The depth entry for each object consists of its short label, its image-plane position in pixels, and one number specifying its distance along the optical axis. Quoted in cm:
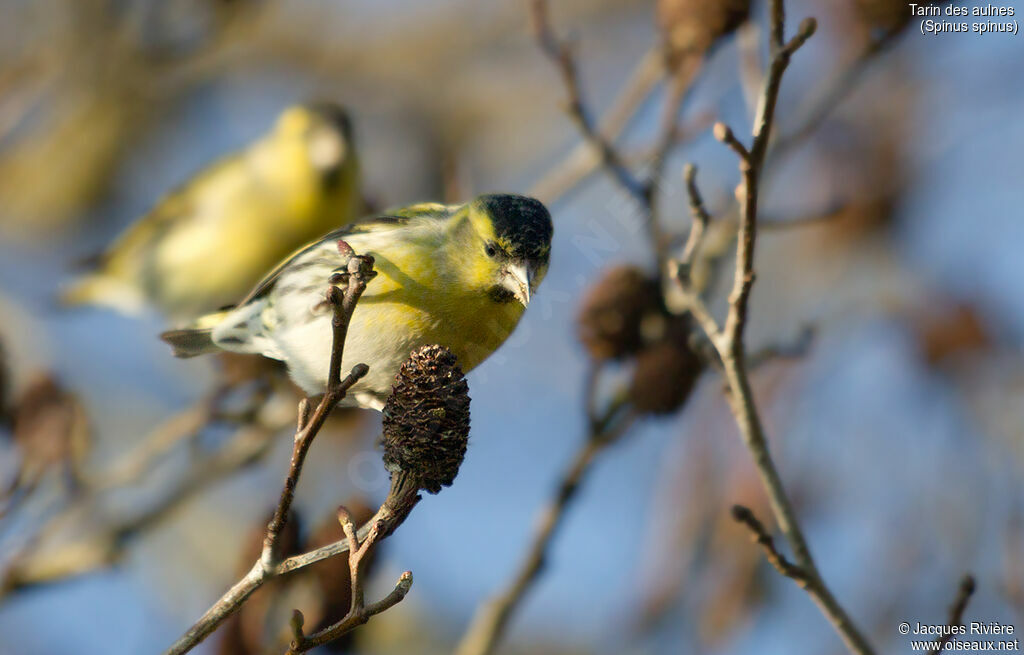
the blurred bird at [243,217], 1073
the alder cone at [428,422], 406
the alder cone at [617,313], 706
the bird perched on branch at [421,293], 507
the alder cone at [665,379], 664
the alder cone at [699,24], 702
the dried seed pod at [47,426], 629
